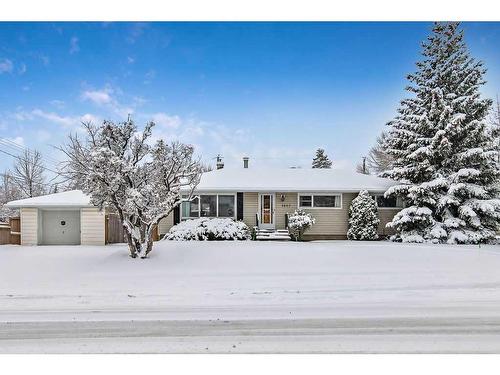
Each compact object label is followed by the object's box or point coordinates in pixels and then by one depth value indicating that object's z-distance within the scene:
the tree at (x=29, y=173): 31.18
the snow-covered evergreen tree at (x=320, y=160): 39.50
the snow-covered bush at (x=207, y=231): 13.32
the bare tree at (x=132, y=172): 8.43
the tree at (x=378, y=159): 33.59
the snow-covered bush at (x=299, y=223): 14.74
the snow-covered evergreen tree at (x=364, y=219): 14.89
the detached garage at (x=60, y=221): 14.51
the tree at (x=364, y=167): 37.17
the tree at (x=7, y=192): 29.11
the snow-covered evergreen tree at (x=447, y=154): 13.72
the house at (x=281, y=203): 15.38
